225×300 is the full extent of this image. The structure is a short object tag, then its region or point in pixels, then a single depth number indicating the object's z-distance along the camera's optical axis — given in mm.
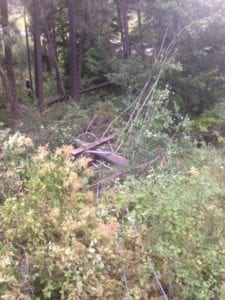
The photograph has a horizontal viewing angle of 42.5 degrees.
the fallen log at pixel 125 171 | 3926
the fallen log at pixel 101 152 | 4633
